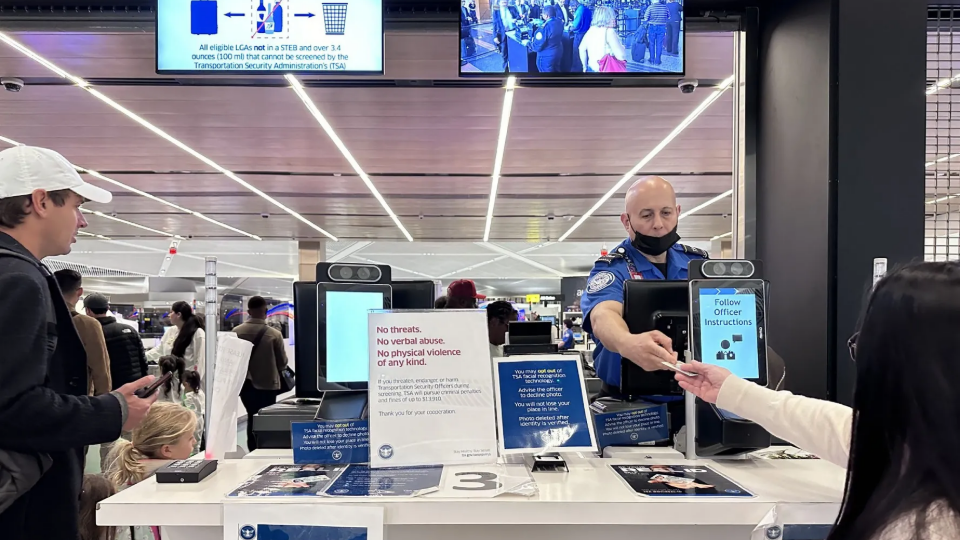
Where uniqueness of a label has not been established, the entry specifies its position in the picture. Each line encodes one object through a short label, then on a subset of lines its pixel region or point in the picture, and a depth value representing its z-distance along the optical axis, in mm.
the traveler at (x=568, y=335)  10763
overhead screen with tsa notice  2619
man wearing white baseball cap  1332
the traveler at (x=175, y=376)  4727
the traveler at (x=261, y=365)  5664
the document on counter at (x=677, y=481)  1308
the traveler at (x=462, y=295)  4535
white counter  1256
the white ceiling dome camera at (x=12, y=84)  3863
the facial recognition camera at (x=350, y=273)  1848
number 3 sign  1285
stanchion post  1743
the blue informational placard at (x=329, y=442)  1493
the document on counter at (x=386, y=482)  1289
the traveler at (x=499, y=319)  4590
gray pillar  2270
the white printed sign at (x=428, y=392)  1449
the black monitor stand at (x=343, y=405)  1603
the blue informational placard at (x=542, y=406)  1486
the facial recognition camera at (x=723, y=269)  1653
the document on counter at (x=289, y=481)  1312
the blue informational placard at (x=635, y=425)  1695
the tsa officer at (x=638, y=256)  2143
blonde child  2119
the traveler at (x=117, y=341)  4551
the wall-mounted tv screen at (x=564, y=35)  2641
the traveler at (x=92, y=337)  3771
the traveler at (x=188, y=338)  5531
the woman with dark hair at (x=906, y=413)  798
